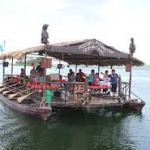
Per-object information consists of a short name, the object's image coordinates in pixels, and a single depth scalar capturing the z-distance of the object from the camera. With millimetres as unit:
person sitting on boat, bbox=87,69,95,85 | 10156
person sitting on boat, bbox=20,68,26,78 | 12211
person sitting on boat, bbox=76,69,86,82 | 10489
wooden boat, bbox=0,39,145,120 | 8929
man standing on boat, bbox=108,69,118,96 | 10481
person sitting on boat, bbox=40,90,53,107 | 8678
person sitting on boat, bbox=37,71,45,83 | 9428
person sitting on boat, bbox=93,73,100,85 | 10260
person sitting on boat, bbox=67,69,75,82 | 10377
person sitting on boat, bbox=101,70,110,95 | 10686
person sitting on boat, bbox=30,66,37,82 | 10424
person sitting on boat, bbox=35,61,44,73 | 10760
